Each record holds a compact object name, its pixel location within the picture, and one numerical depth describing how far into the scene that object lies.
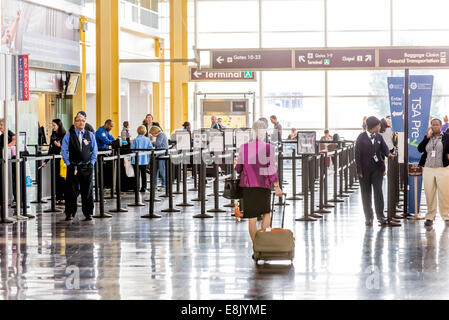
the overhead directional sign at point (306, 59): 23.28
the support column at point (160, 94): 34.81
